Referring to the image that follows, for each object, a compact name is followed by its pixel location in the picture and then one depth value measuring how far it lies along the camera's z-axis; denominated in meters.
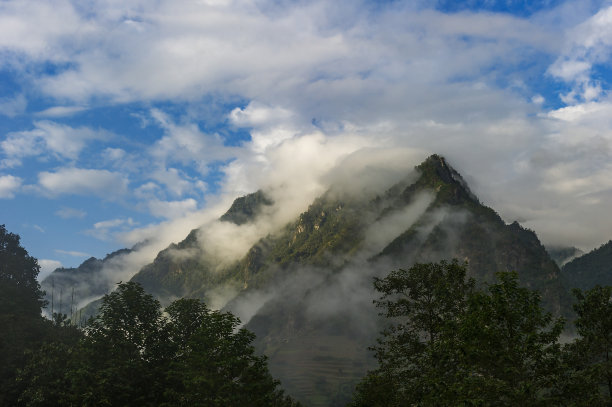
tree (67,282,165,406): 58.72
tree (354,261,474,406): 47.47
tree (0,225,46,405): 76.62
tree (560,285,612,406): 31.75
